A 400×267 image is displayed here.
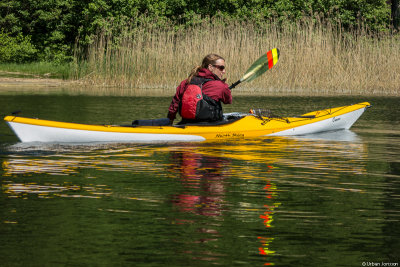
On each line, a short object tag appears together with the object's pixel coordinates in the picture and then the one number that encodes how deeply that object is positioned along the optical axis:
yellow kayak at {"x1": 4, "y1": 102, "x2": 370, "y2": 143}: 17.24
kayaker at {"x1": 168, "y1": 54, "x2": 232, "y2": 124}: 18.25
